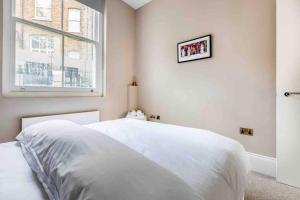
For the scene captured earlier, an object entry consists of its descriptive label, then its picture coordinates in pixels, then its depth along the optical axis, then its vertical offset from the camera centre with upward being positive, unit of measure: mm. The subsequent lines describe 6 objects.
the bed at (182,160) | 669 -318
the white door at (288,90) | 1688 +109
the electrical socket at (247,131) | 2062 -400
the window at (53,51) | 1966 +695
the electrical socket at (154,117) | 3113 -333
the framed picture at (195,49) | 2379 +790
